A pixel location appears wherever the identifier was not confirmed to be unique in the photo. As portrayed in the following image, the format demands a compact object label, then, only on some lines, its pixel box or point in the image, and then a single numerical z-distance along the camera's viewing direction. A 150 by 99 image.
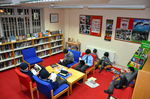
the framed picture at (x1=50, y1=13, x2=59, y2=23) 7.00
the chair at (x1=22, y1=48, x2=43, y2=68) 5.23
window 5.42
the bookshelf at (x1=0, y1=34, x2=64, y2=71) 5.19
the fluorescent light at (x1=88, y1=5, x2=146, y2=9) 3.42
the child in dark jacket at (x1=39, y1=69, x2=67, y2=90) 3.27
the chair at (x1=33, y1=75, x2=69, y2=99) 3.02
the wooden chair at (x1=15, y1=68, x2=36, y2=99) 3.38
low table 3.87
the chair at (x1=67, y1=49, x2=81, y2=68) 5.39
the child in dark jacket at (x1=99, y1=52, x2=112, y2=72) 5.64
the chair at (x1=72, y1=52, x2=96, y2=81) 4.69
